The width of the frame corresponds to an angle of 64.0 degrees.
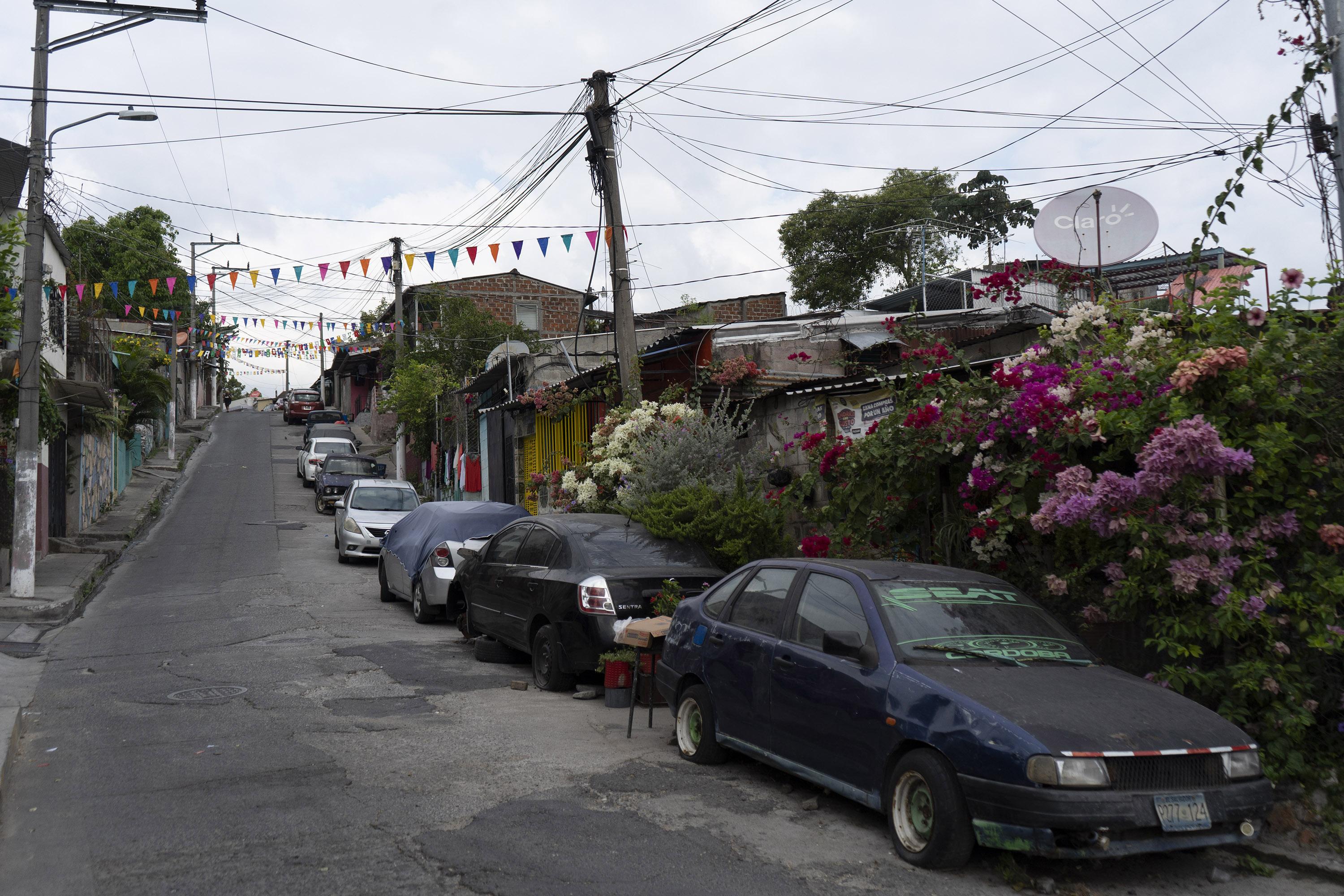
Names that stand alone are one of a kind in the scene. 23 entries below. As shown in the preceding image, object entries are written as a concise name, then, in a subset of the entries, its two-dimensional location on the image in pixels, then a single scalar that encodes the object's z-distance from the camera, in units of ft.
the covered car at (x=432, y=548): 43.62
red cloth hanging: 93.30
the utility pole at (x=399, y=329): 108.78
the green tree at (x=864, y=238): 106.11
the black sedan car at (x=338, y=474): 95.91
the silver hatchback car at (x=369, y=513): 64.39
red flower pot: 28.68
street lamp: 51.01
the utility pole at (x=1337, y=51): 23.62
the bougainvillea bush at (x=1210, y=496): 19.62
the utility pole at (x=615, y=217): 46.98
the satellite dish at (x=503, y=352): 79.61
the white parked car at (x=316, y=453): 115.14
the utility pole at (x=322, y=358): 140.83
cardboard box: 25.89
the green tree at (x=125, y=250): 155.84
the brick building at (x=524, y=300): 155.22
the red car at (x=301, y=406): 195.00
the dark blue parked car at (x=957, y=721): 15.21
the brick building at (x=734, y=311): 103.45
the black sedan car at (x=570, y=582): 29.53
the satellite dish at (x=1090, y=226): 34.91
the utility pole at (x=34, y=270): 50.88
